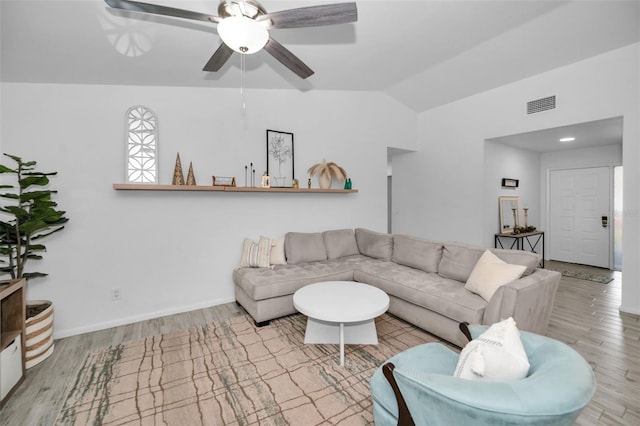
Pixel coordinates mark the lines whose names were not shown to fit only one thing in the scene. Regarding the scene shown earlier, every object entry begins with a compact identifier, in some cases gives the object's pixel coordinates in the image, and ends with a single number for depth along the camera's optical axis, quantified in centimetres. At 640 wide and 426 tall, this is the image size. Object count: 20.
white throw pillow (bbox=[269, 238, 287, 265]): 348
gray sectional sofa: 222
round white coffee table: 213
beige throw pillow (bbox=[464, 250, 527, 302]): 229
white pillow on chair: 104
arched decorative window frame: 294
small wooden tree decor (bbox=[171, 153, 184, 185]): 305
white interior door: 512
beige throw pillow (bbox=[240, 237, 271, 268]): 337
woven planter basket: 219
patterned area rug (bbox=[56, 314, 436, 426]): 168
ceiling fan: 150
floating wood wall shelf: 280
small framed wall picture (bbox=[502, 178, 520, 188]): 495
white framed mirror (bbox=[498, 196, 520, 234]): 491
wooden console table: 484
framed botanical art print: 379
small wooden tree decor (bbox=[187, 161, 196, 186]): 312
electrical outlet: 291
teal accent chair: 81
